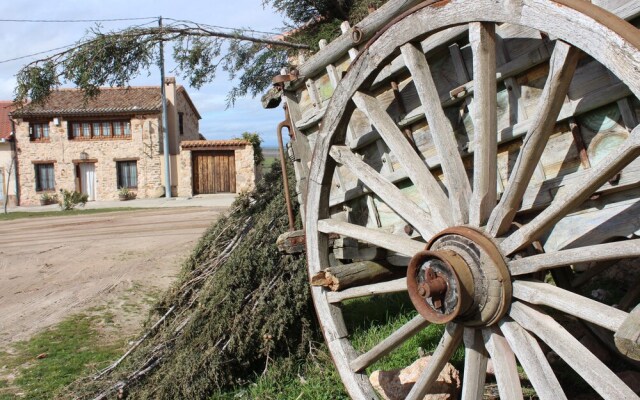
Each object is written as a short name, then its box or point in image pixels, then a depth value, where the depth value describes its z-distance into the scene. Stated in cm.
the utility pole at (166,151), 2830
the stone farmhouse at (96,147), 2941
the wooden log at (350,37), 289
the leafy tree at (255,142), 2808
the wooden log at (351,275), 318
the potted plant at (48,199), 2950
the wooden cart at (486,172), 206
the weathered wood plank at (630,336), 177
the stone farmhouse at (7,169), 2992
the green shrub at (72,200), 2505
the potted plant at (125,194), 2889
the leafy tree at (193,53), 902
